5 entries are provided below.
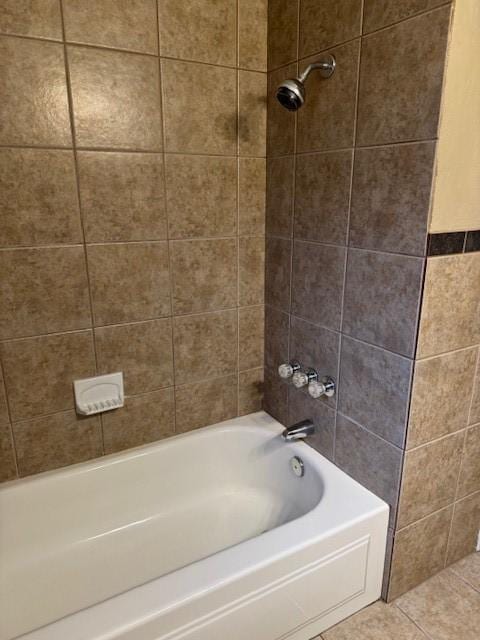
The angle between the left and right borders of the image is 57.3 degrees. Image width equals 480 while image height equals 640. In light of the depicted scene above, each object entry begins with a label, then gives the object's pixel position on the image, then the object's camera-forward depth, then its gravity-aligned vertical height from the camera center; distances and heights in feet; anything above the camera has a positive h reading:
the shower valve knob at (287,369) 5.46 -1.99
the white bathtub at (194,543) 3.59 -3.47
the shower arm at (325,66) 4.33 +1.34
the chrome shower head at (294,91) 4.07 +1.02
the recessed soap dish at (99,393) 5.11 -2.19
